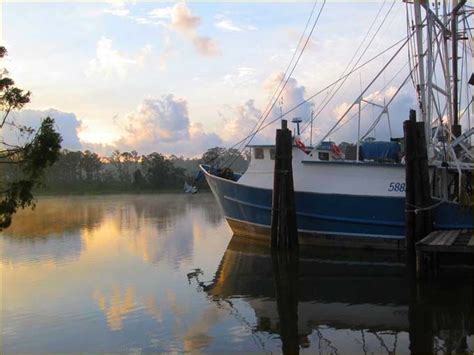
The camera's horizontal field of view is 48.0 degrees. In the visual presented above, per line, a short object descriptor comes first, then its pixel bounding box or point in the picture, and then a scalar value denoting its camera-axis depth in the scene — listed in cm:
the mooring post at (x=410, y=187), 1523
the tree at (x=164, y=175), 7969
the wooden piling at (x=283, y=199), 1764
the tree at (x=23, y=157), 681
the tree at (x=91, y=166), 9489
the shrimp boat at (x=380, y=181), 1653
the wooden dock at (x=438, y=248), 1238
